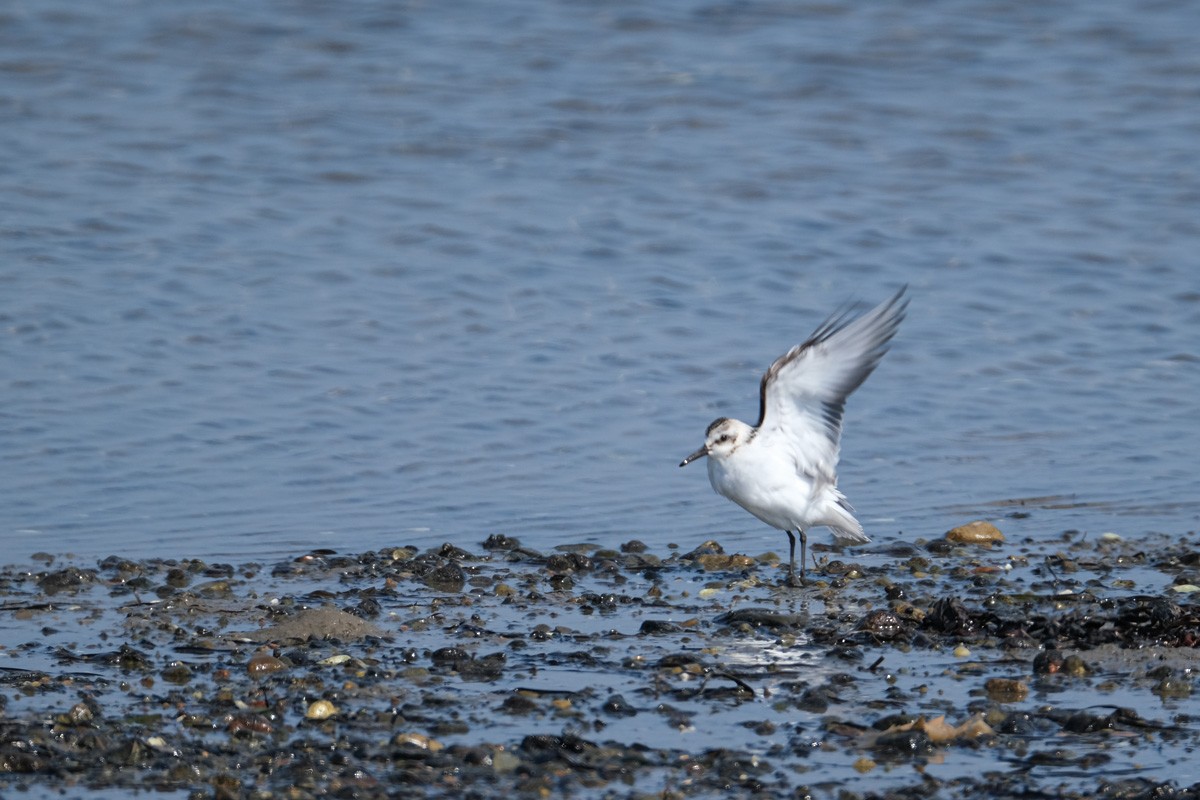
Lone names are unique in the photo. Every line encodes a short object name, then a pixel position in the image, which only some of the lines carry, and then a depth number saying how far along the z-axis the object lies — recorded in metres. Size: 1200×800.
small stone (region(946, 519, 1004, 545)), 16.42
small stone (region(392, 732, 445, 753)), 10.03
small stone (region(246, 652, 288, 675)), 11.62
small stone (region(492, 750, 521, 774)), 9.76
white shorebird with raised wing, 15.35
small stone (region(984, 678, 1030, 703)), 11.25
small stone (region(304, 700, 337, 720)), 10.55
